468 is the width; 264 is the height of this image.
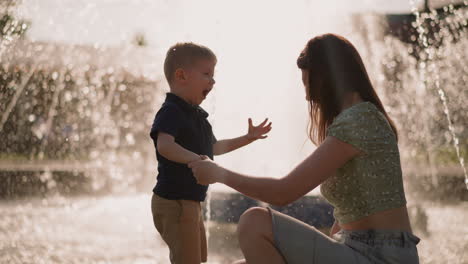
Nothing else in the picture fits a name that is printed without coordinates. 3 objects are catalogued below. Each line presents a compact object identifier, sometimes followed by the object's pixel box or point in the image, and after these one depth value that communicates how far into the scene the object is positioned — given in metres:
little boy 2.90
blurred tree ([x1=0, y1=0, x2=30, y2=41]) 8.80
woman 2.44
